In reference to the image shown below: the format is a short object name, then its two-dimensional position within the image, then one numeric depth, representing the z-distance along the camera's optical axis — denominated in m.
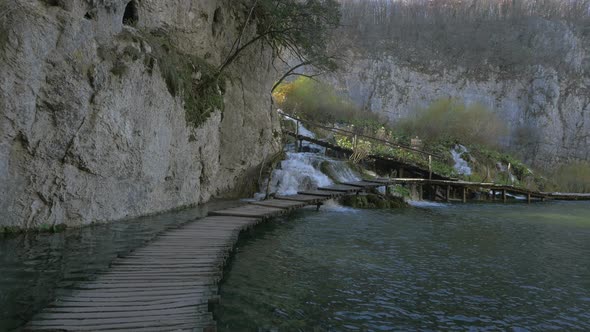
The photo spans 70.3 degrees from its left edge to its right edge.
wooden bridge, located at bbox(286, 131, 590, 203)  23.08
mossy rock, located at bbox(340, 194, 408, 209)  16.88
